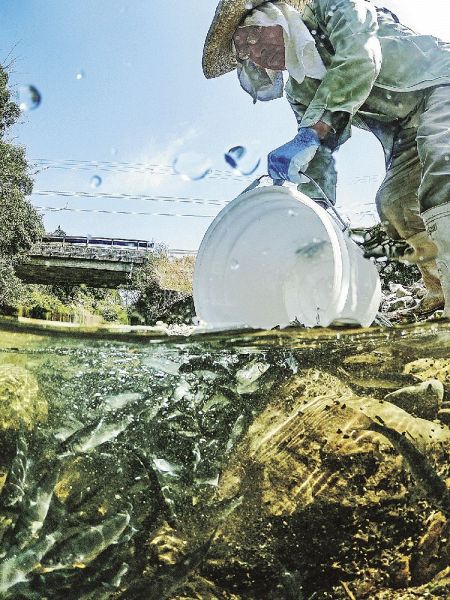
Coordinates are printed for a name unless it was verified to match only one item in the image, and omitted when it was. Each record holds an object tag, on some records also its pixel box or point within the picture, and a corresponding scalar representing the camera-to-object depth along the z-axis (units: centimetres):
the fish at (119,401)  129
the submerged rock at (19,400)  130
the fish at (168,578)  121
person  187
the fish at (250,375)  129
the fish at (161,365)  130
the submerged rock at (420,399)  129
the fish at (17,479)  125
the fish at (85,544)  123
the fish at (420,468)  125
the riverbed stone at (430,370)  132
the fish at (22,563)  123
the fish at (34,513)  124
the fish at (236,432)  127
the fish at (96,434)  127
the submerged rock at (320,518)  123
